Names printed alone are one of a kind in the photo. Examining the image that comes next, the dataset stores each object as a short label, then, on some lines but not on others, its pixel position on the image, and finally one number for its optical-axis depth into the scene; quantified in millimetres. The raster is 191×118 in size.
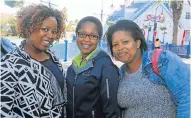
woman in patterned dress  1798
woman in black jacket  2332
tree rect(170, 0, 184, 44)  20762
